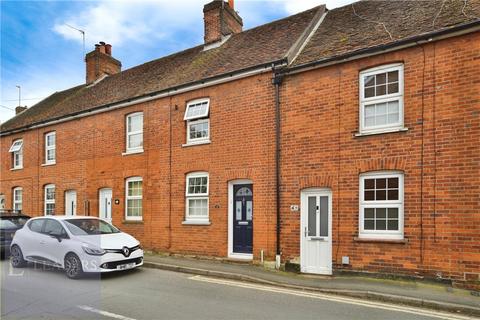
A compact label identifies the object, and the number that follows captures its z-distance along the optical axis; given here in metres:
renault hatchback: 9.48
